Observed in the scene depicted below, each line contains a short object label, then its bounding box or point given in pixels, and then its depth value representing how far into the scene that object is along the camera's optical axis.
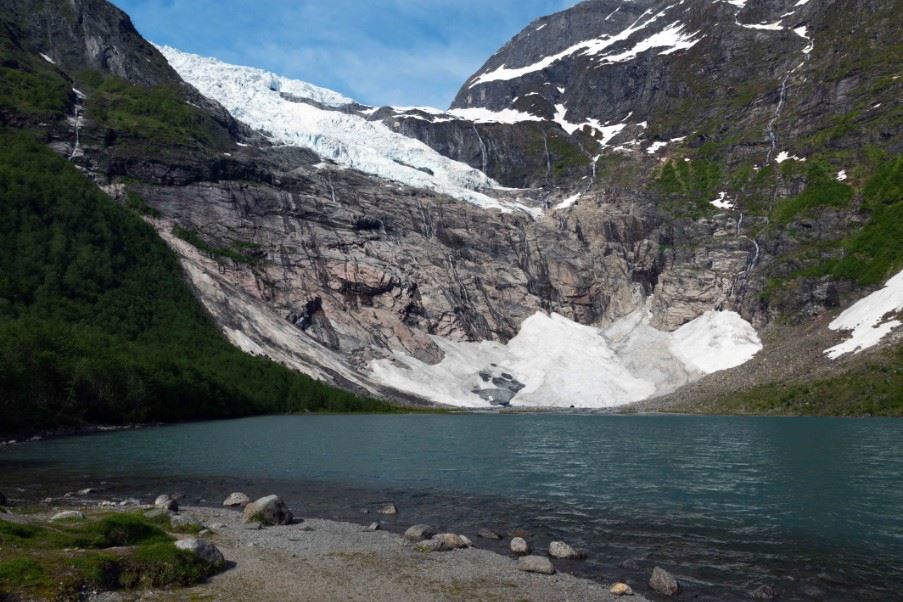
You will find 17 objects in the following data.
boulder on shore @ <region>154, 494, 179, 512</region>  27.59
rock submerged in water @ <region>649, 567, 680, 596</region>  18.17
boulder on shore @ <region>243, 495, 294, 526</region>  25.92
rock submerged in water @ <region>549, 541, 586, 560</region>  21.81
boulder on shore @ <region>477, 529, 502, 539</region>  24.59
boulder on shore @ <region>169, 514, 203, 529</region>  22.98
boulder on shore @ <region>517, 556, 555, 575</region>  19.70
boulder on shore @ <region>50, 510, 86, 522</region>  21.88
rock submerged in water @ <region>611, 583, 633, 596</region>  17.83
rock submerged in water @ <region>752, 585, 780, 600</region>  18.03
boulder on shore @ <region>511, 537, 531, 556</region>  22.27
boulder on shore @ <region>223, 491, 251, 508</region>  30.88
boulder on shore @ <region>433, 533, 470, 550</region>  22.72
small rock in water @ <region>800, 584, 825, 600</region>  18.25
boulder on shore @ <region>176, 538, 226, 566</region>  18.08
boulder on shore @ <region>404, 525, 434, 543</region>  23.69
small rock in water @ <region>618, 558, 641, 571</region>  20.69
